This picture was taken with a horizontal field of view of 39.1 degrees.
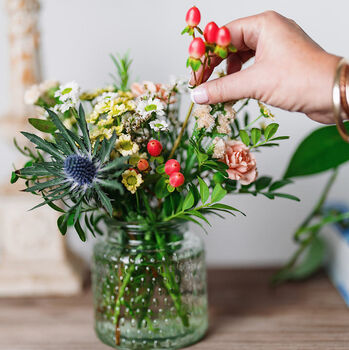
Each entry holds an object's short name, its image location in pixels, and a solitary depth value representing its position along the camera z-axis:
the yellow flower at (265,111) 0.69
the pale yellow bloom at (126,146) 0.69
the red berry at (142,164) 0.70
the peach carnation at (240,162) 0.70
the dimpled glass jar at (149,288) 0.78
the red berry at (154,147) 0.69
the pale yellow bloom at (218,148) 0.69
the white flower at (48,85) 0.84
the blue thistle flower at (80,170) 0.66
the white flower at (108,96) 0.71
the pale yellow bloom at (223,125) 0.69
